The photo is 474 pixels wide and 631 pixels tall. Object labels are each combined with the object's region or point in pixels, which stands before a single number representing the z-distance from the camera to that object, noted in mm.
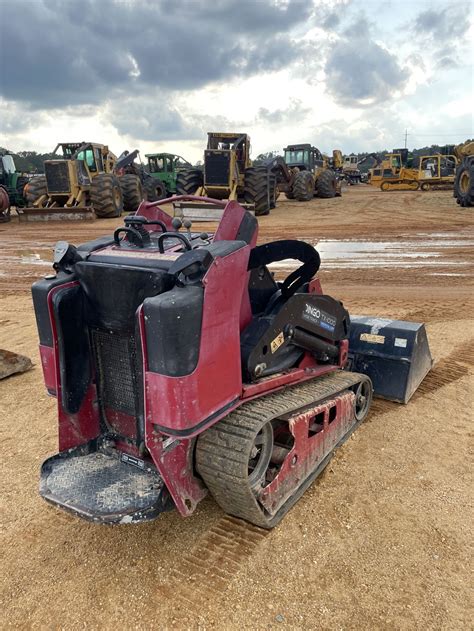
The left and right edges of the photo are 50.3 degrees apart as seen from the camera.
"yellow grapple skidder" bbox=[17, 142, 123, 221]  17344
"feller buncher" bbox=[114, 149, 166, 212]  19938
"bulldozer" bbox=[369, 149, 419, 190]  30531
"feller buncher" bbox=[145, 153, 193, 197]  25359
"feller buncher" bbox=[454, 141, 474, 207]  18391
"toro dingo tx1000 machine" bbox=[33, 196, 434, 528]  2467
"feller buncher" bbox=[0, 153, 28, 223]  21516
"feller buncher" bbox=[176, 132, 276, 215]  17391
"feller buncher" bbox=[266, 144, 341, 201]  23391
